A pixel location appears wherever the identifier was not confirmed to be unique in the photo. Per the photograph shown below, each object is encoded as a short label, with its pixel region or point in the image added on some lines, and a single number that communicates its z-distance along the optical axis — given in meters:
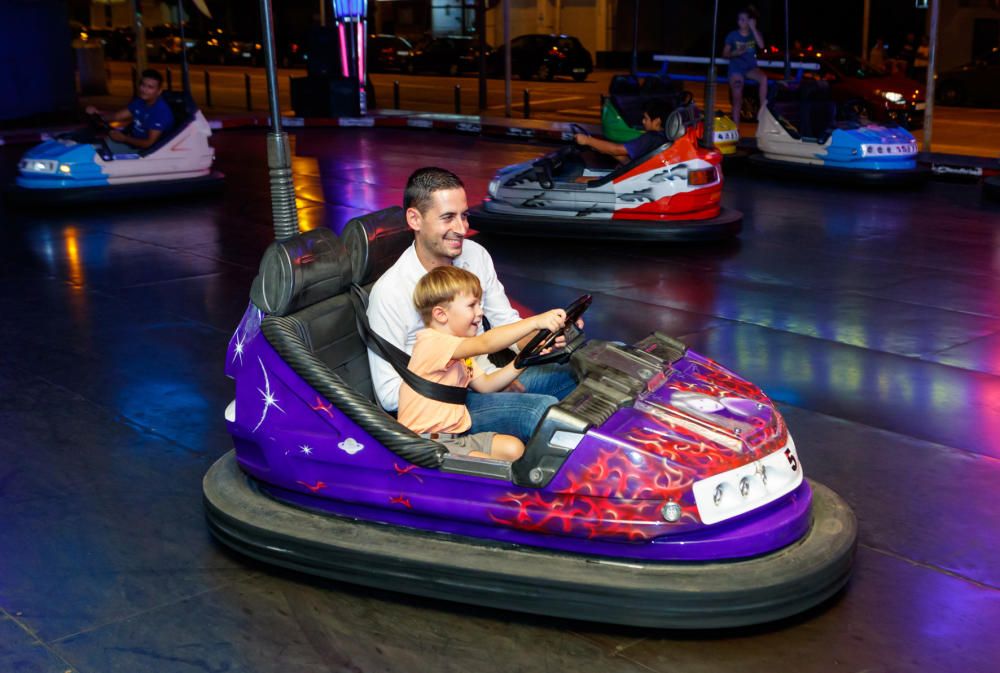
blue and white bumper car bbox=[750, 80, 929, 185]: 10.66
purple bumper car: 3.01
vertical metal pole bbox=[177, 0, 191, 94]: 13.24
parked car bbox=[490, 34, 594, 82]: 26.30
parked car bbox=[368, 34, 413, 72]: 29.94
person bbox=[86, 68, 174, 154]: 10.08
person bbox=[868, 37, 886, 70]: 16.80
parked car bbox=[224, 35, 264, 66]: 33.69
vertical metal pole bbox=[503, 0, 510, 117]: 16.83
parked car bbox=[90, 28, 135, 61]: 37.50
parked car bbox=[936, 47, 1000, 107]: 19.31
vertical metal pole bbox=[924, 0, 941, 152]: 11.79
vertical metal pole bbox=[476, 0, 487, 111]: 19.52
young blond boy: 3.27
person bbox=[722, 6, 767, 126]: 13.49
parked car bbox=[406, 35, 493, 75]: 28.72
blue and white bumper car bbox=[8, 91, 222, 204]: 9.84
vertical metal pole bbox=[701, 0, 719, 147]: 11.16
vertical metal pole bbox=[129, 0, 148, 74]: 18.74
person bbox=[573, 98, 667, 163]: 8.32
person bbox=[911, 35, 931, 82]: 20.38
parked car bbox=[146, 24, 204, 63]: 35.22
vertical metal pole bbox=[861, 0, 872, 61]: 23.89
